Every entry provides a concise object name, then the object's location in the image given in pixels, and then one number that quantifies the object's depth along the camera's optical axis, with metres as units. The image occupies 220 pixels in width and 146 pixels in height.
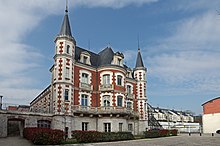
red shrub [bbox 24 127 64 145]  17.92
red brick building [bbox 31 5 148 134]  28.67
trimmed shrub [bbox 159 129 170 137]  31.27
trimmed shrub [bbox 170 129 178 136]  34.03
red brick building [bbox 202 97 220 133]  43.30
